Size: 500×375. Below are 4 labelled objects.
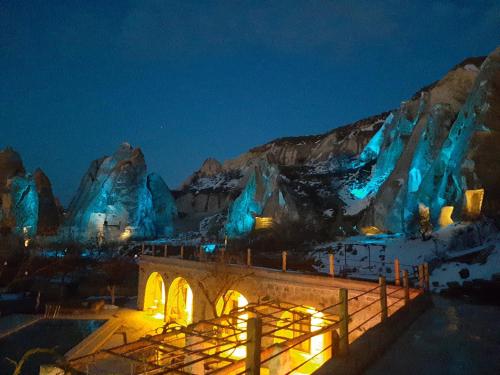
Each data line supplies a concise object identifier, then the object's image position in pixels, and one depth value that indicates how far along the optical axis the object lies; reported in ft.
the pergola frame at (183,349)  19.61
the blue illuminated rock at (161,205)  235.61
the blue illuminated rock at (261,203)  151.60
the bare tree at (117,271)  131.85
